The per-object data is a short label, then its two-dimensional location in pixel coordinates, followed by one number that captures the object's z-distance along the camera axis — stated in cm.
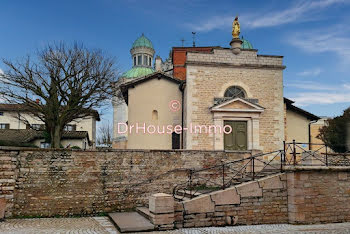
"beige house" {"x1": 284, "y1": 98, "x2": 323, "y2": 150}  2175
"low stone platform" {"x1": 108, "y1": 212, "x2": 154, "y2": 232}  1015
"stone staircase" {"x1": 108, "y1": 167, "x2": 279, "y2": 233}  1033
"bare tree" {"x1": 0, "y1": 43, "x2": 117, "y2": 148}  1914
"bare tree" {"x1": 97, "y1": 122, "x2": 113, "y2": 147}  5694
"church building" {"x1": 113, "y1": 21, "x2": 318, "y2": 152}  1925
